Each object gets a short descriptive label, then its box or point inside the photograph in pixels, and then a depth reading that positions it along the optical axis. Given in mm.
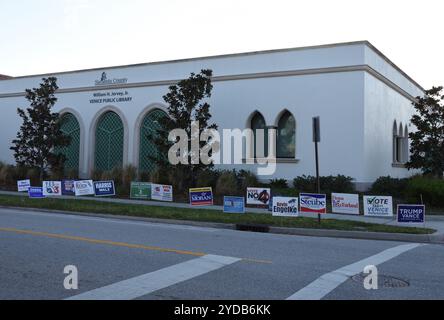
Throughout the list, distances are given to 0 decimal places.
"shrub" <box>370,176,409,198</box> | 20381
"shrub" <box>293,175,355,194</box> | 20859
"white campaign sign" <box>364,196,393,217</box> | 15938
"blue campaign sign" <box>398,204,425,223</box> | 14107
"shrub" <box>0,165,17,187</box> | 28016
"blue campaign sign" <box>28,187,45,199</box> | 20422
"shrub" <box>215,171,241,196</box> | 21453
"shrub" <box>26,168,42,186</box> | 27219
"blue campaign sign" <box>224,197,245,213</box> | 16875
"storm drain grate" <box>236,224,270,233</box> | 13812
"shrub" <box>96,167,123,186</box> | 25078
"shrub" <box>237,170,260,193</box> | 22400
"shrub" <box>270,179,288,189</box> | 22703
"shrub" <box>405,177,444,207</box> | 17875
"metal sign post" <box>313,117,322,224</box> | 14094
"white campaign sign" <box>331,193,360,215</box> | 16797
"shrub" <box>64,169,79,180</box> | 28131
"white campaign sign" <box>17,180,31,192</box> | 21516
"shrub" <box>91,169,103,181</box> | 26583
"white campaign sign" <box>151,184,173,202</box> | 20547
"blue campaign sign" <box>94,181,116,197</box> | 21688
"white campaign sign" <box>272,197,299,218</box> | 15539
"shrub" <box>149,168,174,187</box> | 22438
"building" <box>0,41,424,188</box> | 22078
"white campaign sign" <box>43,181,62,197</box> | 20469
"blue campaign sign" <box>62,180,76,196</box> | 22750
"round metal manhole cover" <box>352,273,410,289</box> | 7047
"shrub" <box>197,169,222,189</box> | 21972
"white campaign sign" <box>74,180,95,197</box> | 21016
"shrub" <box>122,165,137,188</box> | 24503
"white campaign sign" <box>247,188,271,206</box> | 18716
